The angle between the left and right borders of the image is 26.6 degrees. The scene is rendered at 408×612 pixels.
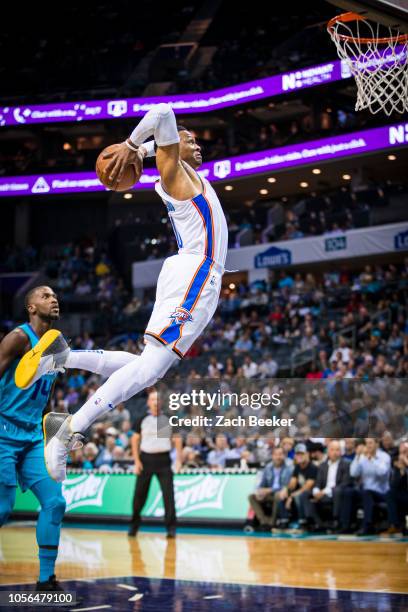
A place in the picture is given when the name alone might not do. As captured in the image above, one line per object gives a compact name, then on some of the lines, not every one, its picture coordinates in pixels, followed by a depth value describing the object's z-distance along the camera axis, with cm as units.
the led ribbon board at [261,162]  2558
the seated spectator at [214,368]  2044
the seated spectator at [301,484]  1378
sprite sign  1491
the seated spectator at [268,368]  2008
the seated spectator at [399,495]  1286
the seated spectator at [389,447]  1330
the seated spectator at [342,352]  1906
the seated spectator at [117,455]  1612
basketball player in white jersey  538
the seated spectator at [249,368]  2030
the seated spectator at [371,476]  1312
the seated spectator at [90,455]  1638
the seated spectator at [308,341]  2100
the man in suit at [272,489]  1413
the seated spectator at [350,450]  1364
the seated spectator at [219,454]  1547
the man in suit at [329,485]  1349
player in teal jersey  702
